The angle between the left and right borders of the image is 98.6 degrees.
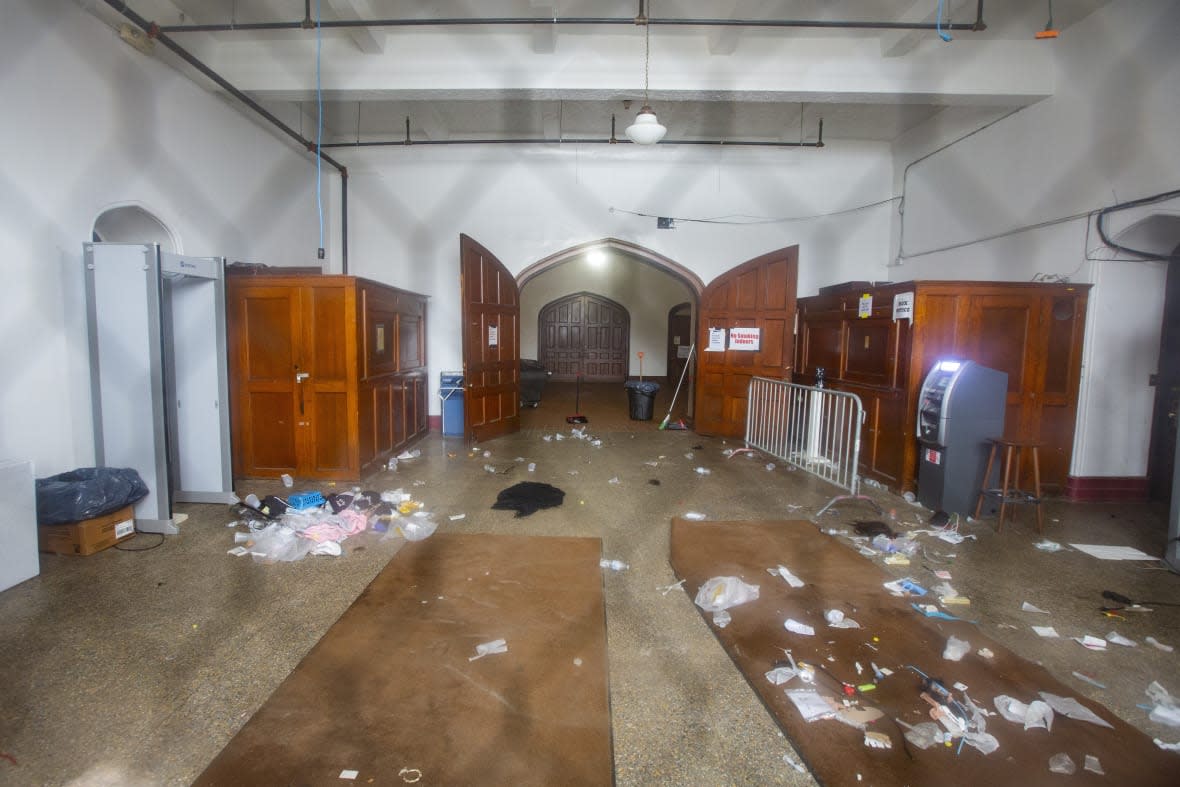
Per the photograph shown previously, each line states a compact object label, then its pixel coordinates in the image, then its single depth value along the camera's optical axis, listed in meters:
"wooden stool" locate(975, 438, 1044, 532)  3.68
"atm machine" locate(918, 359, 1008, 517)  3.89
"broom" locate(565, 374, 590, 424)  7.95
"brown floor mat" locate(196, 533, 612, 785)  1.60
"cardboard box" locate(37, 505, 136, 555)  3.05
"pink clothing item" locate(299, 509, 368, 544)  3.38
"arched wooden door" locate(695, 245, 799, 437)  6.52
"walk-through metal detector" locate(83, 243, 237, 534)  3.33
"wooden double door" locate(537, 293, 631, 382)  13.98
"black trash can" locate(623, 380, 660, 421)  8.14
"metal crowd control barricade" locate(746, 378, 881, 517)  5.11
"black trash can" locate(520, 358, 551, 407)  9.61
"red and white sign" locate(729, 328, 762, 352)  6.71
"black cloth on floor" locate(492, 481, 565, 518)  4.07
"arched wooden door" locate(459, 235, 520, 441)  5.95
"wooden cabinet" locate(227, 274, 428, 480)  4.57
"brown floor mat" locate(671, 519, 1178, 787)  1.62
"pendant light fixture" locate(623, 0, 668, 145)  4.25
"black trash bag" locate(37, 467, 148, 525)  3.00
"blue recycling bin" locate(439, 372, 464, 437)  6.90
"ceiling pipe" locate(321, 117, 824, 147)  6.59
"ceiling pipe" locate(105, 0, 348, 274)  3.66
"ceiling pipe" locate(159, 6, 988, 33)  3.86
